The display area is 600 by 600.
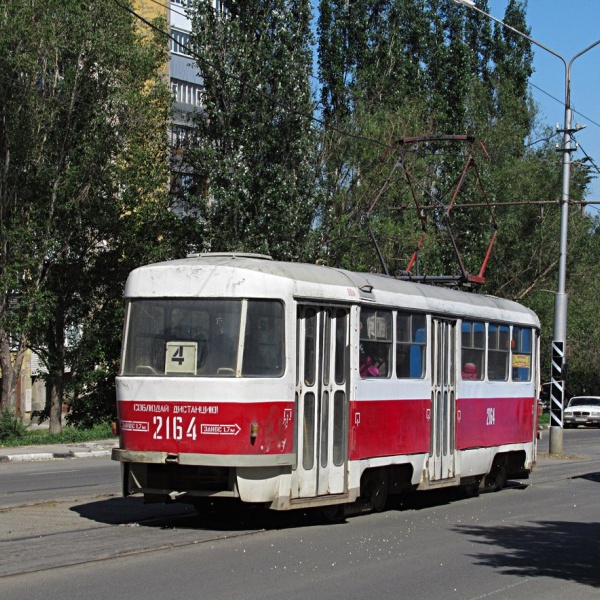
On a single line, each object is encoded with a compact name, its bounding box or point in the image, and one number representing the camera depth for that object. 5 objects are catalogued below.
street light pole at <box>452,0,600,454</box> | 28.09
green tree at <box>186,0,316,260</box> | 33.47
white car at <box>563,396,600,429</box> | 52.81
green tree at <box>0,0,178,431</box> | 31.55
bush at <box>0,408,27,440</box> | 30.02
